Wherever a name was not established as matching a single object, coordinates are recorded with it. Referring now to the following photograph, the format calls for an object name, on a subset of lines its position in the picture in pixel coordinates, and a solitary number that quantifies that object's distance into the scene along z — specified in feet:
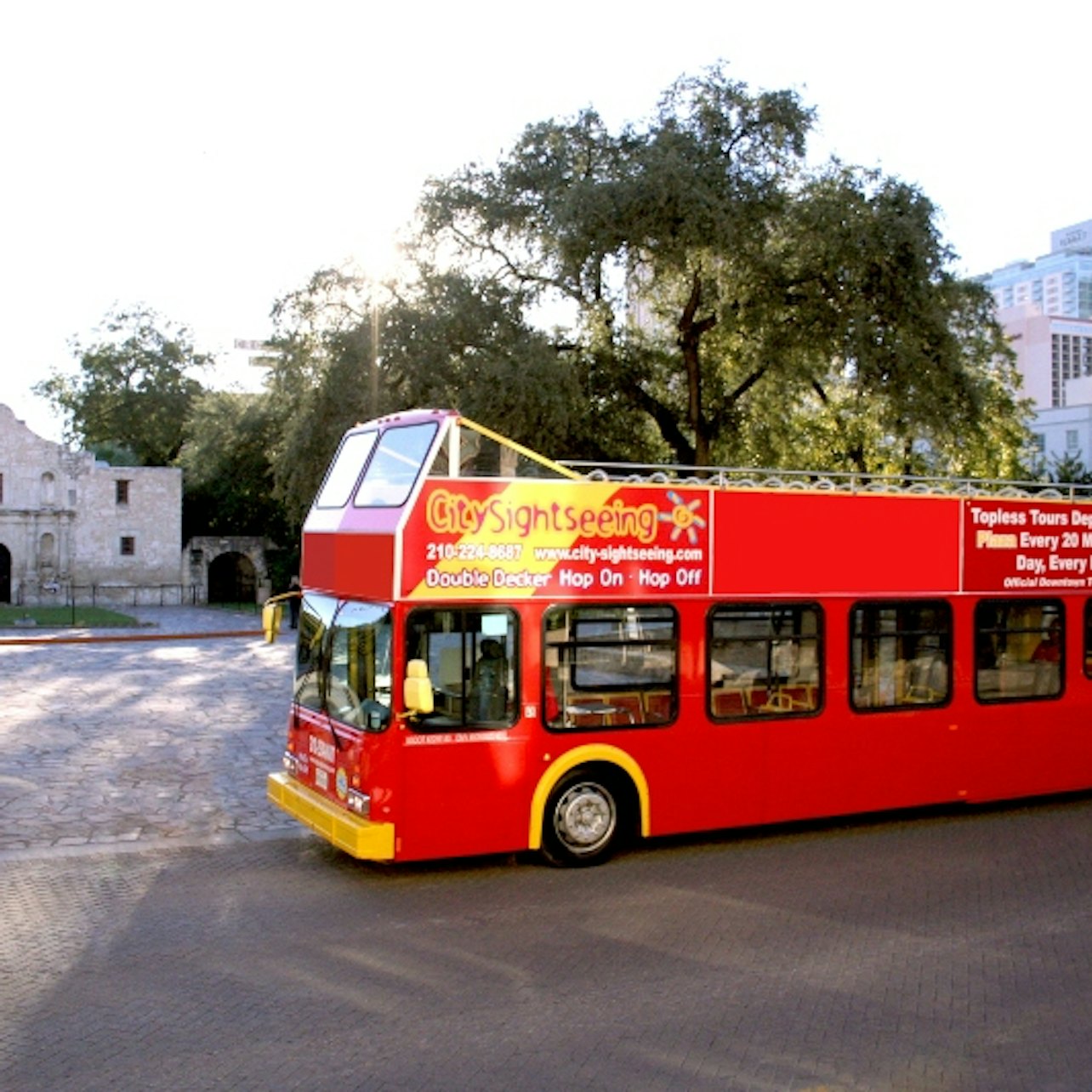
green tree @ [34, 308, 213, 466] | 239.71
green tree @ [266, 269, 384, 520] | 82.79
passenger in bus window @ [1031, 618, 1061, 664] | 42.88
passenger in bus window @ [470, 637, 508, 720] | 32.83
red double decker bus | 32.24
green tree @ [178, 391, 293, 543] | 191.31
